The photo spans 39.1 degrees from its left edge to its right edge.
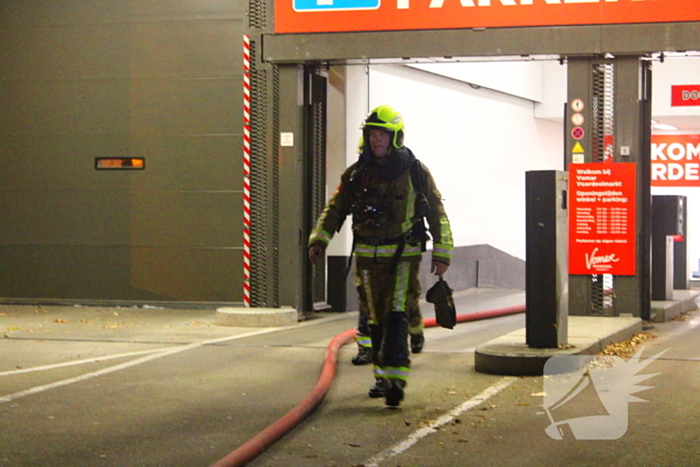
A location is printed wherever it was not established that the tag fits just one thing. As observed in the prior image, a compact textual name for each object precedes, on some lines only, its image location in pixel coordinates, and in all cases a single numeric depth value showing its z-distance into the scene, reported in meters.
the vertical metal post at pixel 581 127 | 11.79
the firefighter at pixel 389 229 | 6.91
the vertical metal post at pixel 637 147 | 11.66
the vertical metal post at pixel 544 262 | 8.39
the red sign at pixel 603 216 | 11.70
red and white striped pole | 12.42
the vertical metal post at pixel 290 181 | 12.38
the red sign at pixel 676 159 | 23.22
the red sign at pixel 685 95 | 20.42
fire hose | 5.11
